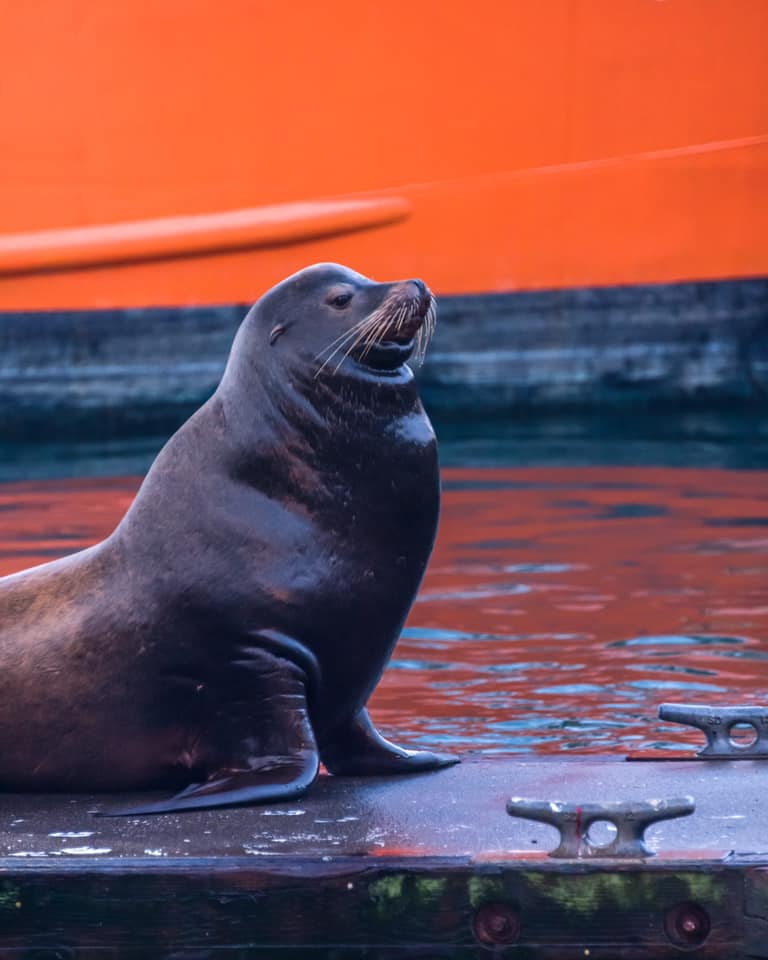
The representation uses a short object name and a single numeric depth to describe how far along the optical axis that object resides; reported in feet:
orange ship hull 84.48
